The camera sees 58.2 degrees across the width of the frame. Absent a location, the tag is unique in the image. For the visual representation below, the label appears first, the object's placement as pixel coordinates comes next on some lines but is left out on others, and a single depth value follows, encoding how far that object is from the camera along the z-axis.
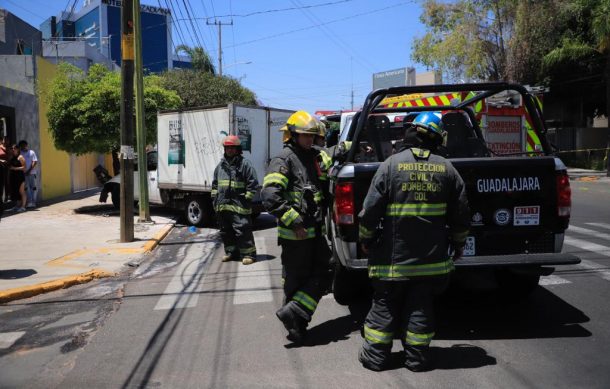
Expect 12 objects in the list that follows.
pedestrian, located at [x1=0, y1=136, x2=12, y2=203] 12.23
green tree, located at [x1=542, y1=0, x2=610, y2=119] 21.52
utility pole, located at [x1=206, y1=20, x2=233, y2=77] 43.89
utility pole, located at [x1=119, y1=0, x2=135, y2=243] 9.16
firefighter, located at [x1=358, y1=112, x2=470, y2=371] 3.85
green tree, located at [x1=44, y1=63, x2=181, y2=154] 12.62
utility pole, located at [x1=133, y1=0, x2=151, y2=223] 11.55
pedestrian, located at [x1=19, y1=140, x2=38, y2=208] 13.54
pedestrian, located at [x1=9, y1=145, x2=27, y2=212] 13.16
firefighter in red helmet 7.87
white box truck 11.41
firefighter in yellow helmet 4.45
